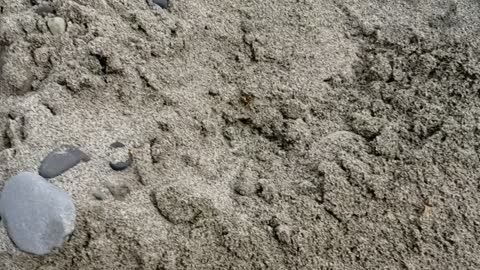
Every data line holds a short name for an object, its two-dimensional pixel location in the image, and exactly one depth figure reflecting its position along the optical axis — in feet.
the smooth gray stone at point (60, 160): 1.77
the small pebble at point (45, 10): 2.09
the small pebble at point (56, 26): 2.06
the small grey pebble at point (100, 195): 1.75
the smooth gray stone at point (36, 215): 1.68
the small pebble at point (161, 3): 2.20
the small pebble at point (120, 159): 1.82
